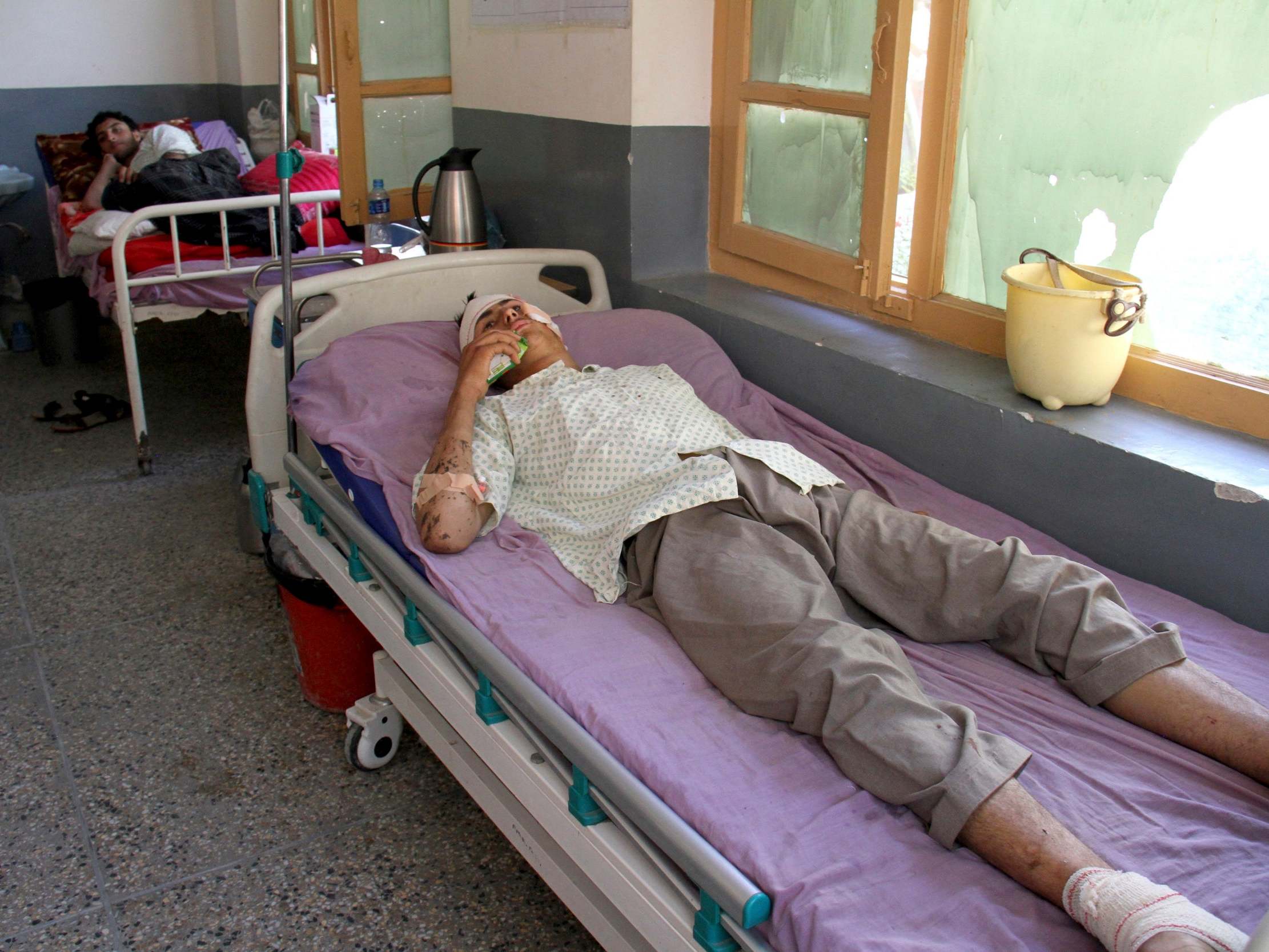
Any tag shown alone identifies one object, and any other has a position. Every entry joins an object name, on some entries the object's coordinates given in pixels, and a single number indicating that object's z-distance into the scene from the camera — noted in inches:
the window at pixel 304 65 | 206.7
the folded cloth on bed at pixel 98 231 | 165.6
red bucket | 89.0
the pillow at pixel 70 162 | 204.5
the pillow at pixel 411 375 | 87.8
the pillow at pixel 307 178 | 172.7
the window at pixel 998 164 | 75.3
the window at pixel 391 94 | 135.4
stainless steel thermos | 125.3
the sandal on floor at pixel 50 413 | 162.6
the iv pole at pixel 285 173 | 81.1
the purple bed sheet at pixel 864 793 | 46.5
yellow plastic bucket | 77.1
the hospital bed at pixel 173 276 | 133.2
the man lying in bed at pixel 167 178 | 158.6
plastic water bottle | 137.9
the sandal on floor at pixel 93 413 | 160.1
